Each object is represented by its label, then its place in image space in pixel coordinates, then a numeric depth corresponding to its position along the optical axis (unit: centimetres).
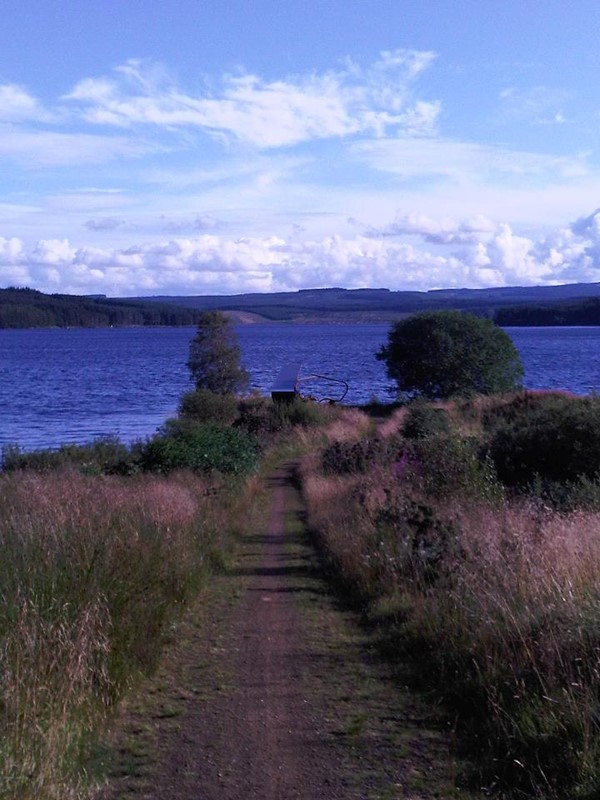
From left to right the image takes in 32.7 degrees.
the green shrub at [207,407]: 3931
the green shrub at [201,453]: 2220
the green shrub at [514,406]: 3373
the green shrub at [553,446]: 1631
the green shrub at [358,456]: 2117
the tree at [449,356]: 5128
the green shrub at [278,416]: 3791
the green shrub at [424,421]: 2939
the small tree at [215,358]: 4866
